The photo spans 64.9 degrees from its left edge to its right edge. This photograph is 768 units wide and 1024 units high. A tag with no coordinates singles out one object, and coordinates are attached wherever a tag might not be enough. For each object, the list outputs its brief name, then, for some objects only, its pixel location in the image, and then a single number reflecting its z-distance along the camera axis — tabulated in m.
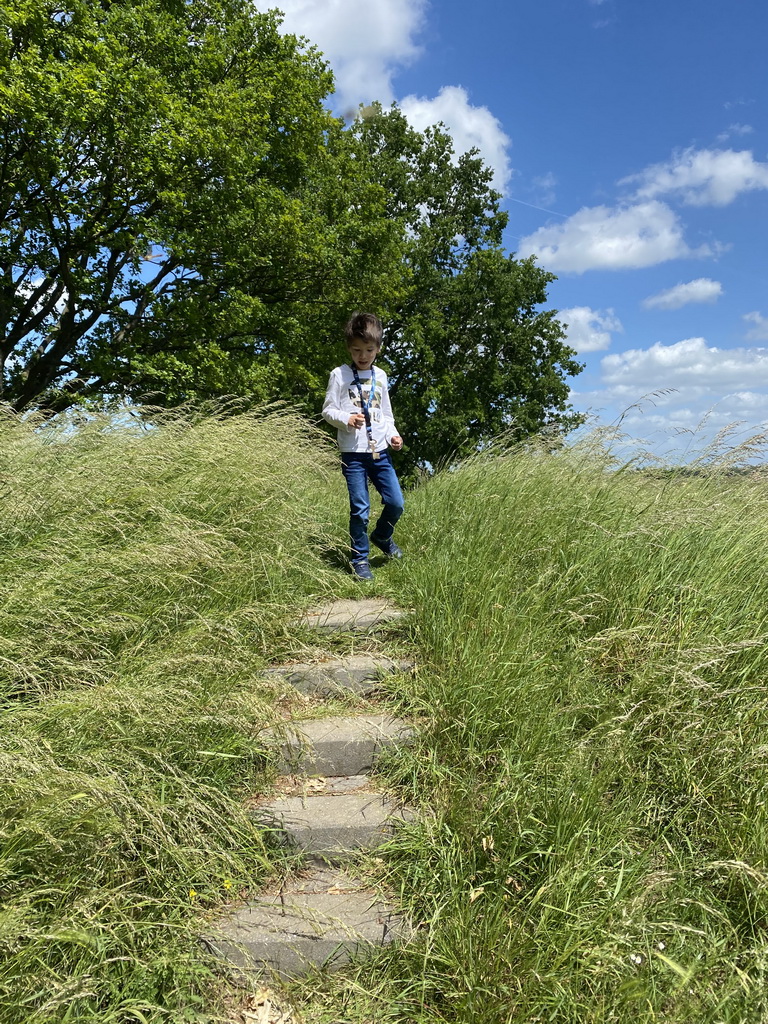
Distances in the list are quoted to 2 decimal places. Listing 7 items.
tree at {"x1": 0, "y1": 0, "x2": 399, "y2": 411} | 9.73
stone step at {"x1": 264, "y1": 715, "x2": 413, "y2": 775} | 2.82
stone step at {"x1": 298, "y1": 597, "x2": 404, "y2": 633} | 3.84
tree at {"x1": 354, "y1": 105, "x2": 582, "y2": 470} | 23.50
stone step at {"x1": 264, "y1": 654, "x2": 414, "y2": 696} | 3.32
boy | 4.59
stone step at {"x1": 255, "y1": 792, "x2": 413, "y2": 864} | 2.44
